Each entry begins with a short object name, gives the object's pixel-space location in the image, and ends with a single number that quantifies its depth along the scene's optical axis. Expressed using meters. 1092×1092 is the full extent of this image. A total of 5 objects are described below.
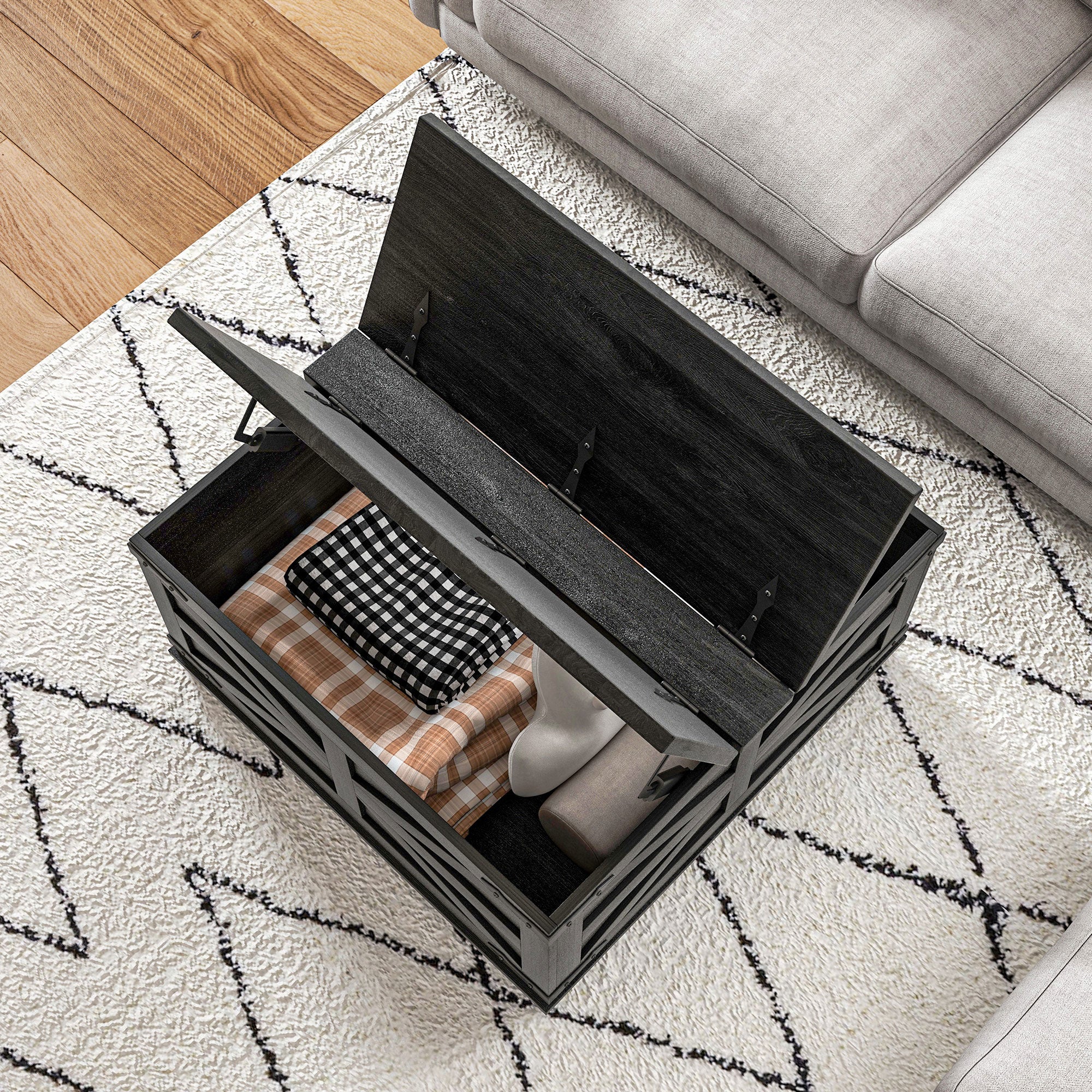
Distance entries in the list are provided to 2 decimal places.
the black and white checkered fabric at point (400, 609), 1.65
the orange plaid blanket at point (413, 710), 1.62
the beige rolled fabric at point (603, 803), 1.55
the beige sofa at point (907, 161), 1.83
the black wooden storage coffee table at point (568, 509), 1.34
